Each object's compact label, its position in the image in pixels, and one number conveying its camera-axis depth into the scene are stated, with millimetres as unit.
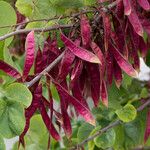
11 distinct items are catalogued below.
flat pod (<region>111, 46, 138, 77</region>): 1203
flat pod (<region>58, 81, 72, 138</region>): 1194
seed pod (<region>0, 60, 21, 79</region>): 1168
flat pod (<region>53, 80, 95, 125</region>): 1135
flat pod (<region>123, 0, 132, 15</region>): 1210
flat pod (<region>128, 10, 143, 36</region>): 1234
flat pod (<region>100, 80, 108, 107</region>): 1198
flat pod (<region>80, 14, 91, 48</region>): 1168
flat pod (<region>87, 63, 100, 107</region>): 1201
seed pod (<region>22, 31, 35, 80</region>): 1153
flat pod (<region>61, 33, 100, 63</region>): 1148
